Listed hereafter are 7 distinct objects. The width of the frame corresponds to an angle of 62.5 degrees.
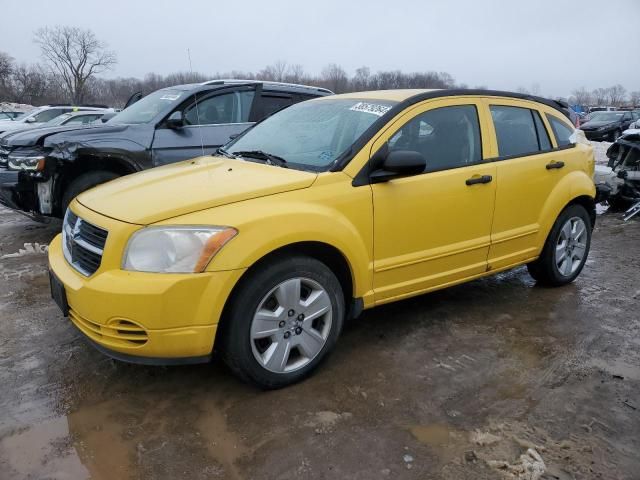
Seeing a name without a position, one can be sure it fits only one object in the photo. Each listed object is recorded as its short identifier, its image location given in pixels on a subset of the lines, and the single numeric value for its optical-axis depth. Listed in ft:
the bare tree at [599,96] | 386.73
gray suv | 18.60
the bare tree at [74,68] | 220.84
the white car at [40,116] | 52.60
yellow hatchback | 8.60
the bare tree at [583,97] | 379.88
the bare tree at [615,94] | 394.01
